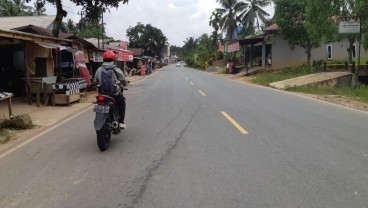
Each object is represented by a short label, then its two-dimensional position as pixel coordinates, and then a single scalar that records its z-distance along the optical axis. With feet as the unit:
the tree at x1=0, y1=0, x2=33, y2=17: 147.54
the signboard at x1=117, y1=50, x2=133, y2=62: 135.65
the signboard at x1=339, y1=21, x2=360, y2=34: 63.26
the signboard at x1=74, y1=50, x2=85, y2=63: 67.41
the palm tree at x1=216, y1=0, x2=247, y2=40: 194.39
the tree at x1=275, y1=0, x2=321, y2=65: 113.80
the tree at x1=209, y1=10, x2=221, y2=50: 256.60
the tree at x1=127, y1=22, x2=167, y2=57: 336.49
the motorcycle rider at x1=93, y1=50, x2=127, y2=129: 25.66
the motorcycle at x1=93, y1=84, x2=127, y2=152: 23.67
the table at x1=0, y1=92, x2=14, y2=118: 35.51
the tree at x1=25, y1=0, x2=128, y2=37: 70.59
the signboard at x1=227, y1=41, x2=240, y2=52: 143.45
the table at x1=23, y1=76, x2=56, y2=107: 51.19
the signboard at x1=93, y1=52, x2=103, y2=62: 84.02
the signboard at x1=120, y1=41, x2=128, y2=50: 179.88
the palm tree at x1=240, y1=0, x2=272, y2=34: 176.57
